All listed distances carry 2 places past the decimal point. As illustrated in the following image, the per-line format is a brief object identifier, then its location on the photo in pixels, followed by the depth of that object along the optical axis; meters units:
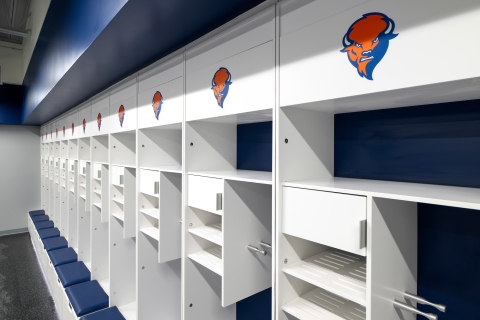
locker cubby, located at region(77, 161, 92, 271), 3.81
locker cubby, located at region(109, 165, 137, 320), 2.50
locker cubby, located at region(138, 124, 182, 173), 2.22
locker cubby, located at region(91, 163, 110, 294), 3.23
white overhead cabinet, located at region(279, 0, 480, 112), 0.68
